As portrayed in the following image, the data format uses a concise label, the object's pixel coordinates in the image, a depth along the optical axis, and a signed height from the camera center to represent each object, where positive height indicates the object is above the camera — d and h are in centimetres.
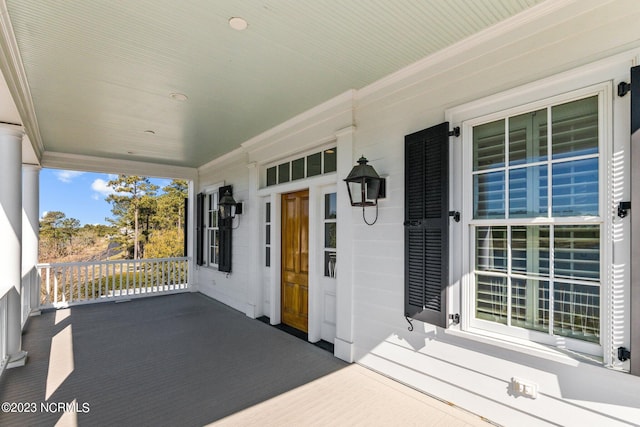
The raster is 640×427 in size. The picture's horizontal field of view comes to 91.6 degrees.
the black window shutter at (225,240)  593 -50
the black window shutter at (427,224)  257 -9
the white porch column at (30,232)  508 -31
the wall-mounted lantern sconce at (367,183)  300 +30
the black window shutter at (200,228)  725 -33
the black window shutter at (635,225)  170 -7
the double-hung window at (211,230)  682 -37
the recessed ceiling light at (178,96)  345 +133
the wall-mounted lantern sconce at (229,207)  546 +13
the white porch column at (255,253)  515 -65
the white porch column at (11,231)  329 -18
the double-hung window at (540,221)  194 -6
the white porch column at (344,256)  345 -48
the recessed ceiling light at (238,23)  219 +137
